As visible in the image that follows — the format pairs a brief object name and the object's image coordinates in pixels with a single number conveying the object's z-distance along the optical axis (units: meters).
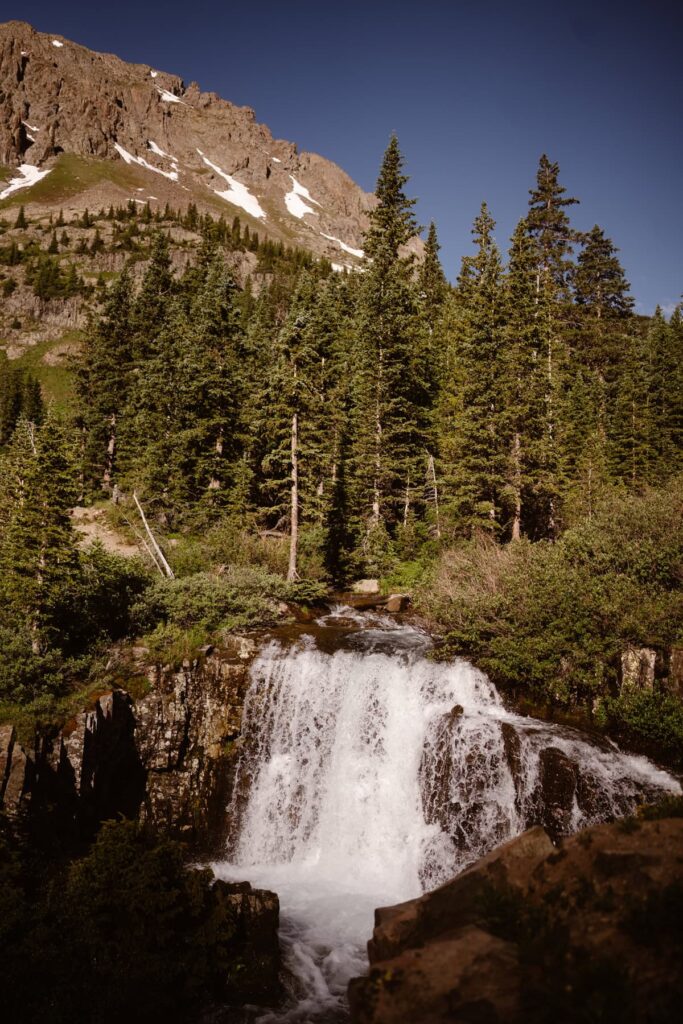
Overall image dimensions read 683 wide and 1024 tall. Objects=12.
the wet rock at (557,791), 11.66
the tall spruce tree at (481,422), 26.45
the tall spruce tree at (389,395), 30.52
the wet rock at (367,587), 26.36
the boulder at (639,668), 13.41
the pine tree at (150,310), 42.53
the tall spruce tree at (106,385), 39.84
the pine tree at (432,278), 46.78
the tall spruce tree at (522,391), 26.16
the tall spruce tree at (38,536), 15.30
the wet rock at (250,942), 9.74
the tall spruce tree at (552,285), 27.27
